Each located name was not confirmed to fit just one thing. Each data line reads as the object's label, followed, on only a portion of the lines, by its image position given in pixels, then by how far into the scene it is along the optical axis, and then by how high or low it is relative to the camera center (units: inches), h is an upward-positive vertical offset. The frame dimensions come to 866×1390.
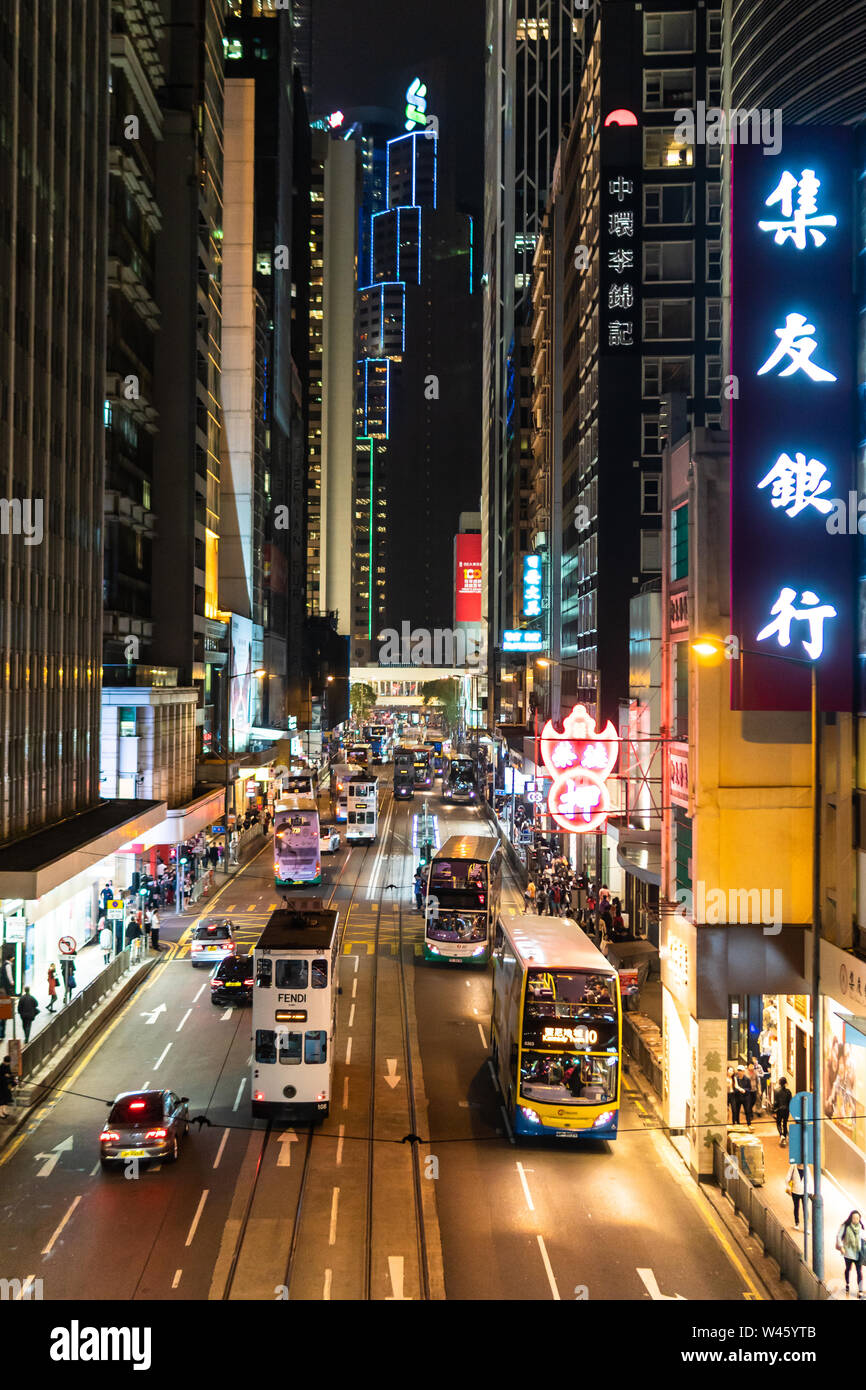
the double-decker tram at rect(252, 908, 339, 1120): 834.8 -243.0
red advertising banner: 7554.1 +834.0
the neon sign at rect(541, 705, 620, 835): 1071.0 -71.8
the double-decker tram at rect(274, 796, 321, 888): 1893.5 -243.7
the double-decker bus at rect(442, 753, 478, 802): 3560.5 -259.2
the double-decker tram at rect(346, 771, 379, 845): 2593.5 -251.6
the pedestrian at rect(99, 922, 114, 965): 1456.7 -311.4
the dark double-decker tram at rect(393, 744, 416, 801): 3747.5 -265.4
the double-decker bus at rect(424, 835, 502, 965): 1425.9 -269.7
